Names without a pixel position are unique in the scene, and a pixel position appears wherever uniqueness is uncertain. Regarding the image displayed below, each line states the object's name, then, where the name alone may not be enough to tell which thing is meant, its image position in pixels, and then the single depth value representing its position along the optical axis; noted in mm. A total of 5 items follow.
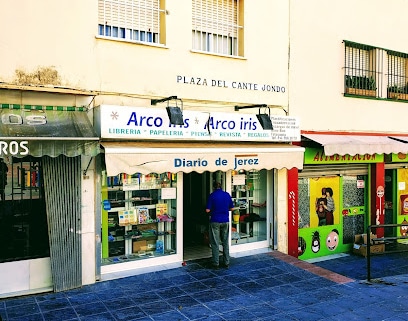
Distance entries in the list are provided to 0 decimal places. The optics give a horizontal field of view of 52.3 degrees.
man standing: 9555
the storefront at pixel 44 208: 7641
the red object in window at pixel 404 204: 14384
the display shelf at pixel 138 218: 9141
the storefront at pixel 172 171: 8180
